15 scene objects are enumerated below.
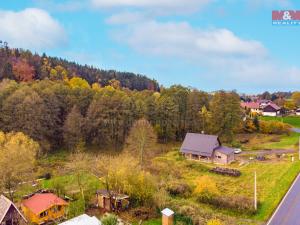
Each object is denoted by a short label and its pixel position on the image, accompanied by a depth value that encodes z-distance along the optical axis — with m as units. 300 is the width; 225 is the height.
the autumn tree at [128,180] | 30.03
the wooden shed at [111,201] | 30.55
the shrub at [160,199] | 29.97
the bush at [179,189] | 33.84
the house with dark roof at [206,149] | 47.19
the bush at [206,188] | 32.34
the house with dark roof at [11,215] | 26.52
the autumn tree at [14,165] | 30.23
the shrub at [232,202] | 29.80
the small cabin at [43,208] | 28.16
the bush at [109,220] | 23.58
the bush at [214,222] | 23.11
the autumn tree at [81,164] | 33.16
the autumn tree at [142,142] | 44.41
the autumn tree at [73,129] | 52.81
